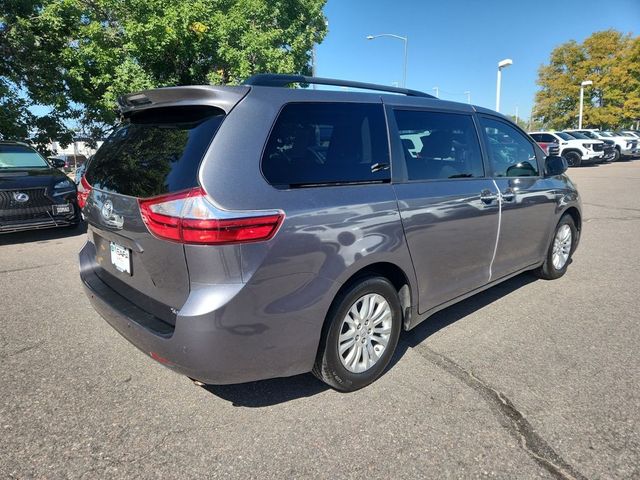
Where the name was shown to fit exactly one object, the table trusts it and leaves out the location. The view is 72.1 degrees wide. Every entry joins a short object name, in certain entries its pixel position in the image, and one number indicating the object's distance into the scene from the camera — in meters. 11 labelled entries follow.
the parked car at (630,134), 31.53
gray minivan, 2.14
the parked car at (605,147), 24.98
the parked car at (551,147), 23.47
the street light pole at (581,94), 35.21
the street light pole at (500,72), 21.47
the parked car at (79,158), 40.80
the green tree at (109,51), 12.29
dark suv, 6.61
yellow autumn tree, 38.44
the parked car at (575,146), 23.93
